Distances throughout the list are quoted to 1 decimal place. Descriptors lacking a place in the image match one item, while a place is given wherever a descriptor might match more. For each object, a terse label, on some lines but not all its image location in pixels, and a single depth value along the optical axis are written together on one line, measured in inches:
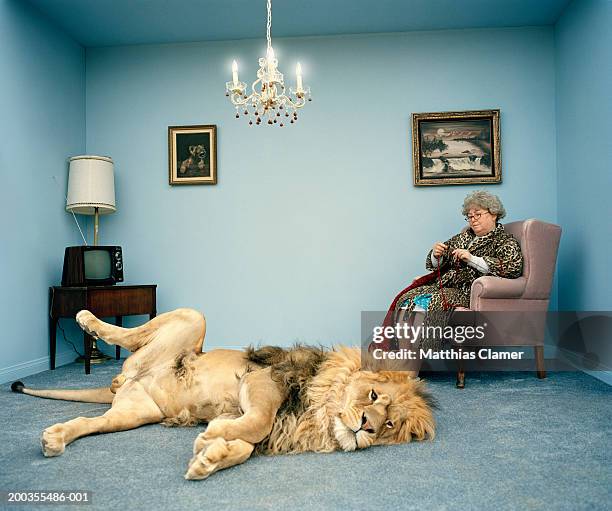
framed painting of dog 179.8
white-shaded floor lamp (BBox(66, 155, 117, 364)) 161.6
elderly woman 132.7
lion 70.3
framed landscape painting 171.2
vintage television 152.7
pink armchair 129.6
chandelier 110.1
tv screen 155.4
